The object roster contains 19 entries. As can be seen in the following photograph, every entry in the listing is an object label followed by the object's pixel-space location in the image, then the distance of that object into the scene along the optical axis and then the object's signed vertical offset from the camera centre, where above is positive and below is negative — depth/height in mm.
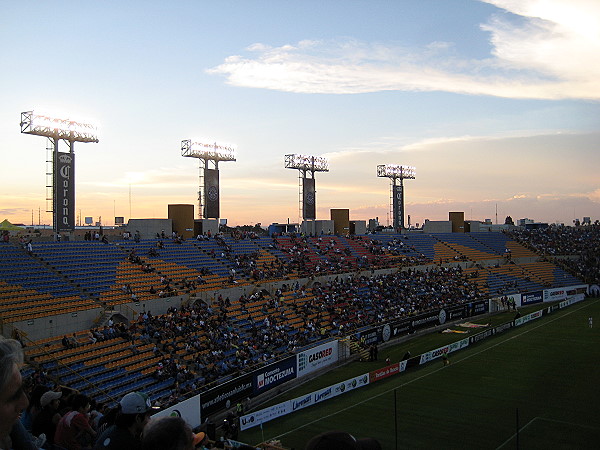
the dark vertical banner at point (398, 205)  80938 +2654
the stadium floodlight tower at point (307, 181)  65062 +5516
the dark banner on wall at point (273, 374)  27406 -8683
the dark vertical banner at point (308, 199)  65062 +3012
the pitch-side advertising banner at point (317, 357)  31328 -8865
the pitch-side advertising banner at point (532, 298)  57219 -9122
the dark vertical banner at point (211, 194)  54250 +3239
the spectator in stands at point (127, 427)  4434 -1835
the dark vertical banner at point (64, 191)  38781 +2715
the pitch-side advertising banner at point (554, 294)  60156 -9110
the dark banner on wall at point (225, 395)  23031 -8395
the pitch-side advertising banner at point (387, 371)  30719 -9484
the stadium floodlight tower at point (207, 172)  53344 +5638
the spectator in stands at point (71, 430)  6465 -2653
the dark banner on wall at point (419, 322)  38969 -8840
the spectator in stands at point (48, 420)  6812 -2663
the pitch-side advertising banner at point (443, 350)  34719 -9427
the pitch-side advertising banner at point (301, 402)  23328 -9270
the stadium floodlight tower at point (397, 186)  80625 +5756
